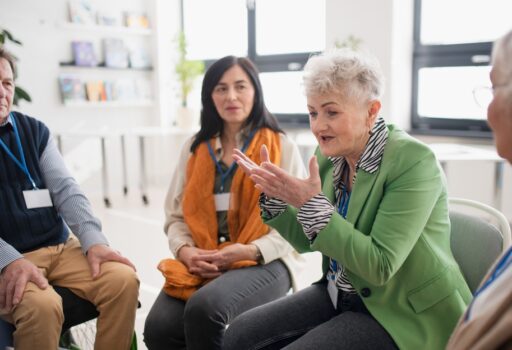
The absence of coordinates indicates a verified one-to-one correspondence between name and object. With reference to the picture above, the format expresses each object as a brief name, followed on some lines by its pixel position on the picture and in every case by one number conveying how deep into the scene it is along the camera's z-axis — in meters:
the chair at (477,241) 1.34
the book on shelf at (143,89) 6.29
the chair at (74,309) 1.65
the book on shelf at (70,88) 5.60
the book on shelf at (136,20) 6.11
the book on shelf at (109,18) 5.88
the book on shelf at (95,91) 5.82
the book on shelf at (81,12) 5.63
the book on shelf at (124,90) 6.04
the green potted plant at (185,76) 5.81
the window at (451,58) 4.17
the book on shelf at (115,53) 5.95
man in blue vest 1.52
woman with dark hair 1.63
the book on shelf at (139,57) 6.21
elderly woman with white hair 1.22
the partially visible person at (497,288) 0.68
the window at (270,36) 5.52
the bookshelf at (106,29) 5.59
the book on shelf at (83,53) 5.71
